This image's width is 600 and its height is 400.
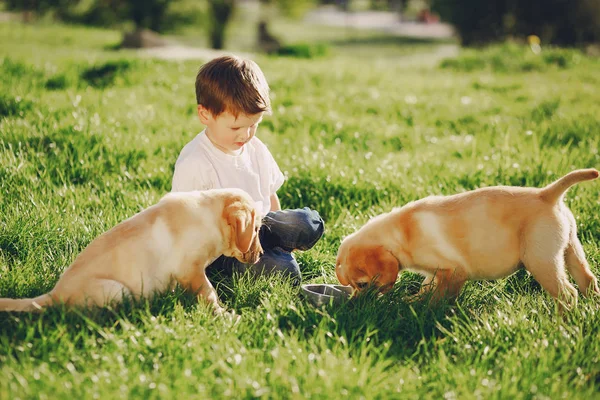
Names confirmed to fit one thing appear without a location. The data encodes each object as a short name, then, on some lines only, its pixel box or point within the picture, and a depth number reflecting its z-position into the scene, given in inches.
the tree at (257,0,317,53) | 693.3
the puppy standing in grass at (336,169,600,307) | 122.8
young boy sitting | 138.9
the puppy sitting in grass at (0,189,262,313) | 111.2
